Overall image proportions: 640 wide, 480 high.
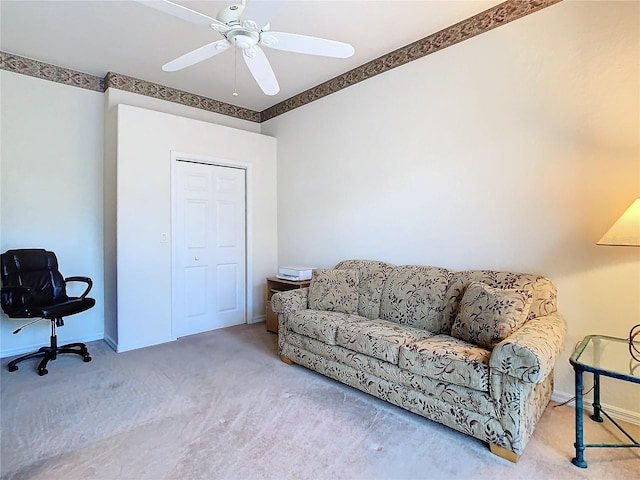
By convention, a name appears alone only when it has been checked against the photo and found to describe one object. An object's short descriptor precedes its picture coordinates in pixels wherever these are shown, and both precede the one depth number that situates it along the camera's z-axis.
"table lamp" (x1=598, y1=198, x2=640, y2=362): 1.86
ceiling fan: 1.72
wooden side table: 3.93
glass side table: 1.74
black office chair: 2.98
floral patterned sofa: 1.85
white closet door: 3.98
